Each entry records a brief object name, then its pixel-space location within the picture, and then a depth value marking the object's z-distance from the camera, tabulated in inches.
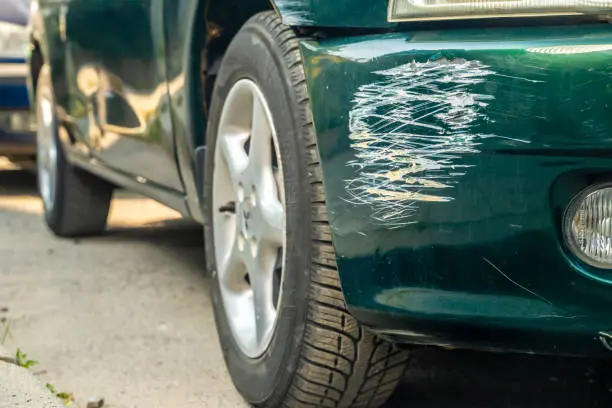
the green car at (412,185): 88.8
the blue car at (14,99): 210.0
